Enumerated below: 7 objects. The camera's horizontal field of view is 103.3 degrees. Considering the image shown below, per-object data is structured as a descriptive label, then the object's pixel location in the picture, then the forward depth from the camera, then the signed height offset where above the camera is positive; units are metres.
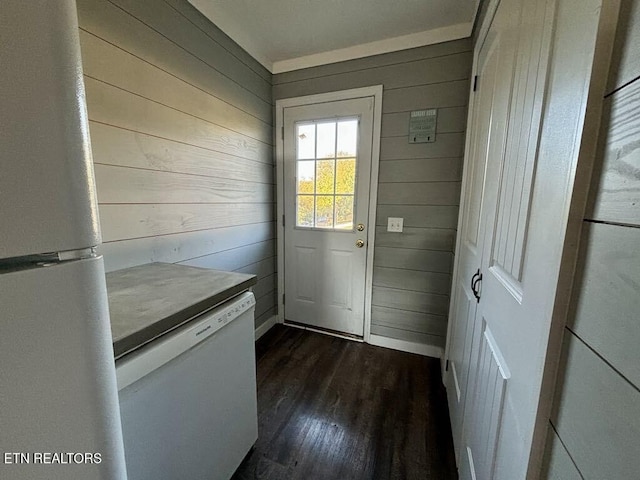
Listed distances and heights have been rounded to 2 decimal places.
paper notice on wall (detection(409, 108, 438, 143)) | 1.87 +0.60
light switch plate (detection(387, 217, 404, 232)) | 2.05 -0.15
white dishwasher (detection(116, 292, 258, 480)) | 0.69 -0.65
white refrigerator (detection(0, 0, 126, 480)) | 0.28 -0.07
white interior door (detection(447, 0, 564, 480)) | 0.59 -0.19
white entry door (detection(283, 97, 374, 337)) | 2.12 -0.05
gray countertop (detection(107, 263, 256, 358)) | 0.70 -0.34
